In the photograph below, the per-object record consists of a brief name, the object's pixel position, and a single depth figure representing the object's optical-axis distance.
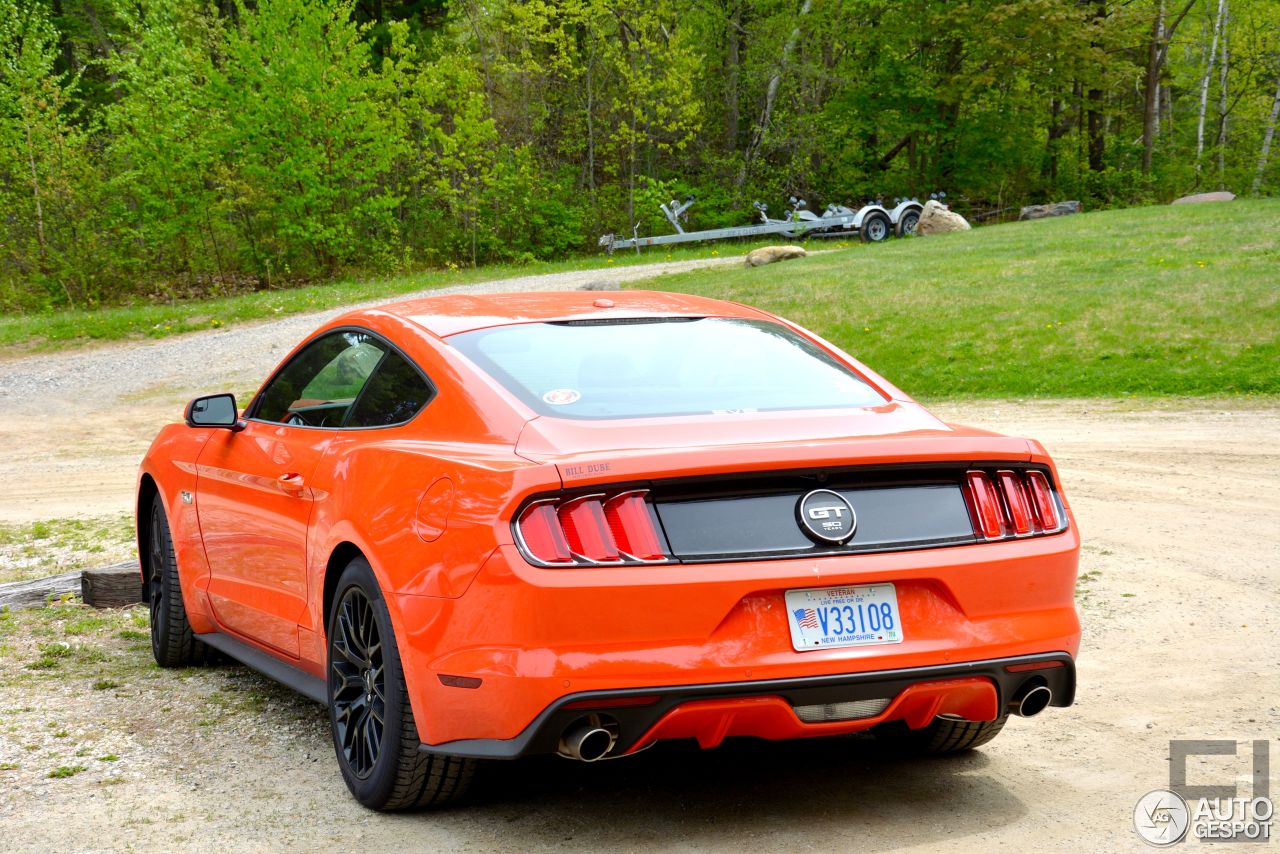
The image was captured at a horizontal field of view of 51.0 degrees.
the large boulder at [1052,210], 37.34
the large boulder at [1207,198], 36.25
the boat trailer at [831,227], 36.56
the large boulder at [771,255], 28.92
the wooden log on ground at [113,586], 7.11
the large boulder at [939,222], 34.31
